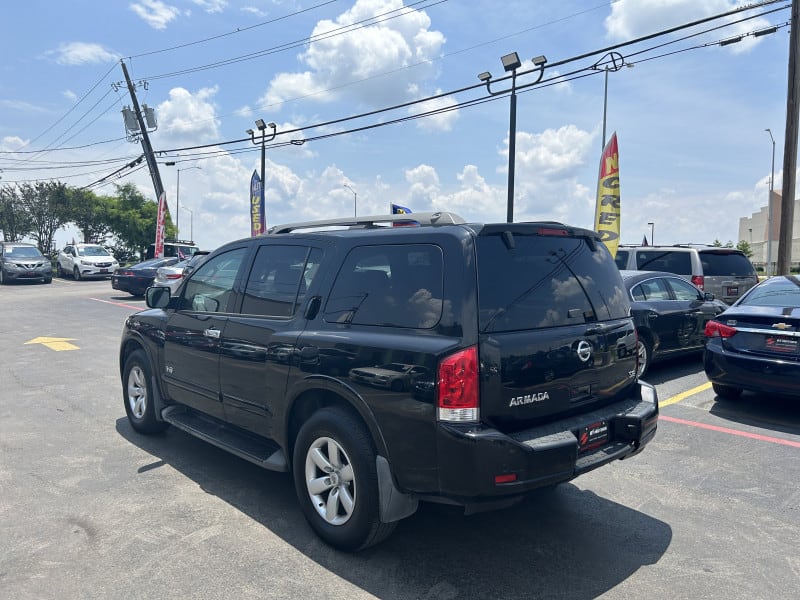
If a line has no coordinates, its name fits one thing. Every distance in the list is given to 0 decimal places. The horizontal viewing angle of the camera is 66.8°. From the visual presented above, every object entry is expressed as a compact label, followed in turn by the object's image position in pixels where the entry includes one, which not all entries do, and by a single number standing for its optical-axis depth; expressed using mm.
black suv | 3031
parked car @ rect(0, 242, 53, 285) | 27109
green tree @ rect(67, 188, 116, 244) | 54566
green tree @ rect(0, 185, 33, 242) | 55250
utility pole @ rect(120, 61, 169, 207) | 33622
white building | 83950
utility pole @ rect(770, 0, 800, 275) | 13734
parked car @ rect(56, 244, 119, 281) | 28969
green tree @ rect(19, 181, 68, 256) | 53938
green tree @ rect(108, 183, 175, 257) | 56594
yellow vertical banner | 14508
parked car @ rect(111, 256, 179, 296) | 19922
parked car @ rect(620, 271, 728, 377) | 8117
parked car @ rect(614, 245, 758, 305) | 12328
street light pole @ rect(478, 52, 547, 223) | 16656
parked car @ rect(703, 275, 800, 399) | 6051
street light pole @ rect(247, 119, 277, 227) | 26408
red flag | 31078
